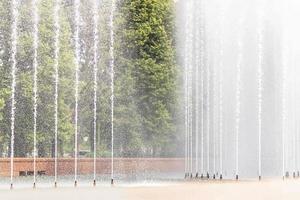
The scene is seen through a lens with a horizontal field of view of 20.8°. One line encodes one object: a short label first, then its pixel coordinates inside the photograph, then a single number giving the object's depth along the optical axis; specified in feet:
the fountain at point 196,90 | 127.24
